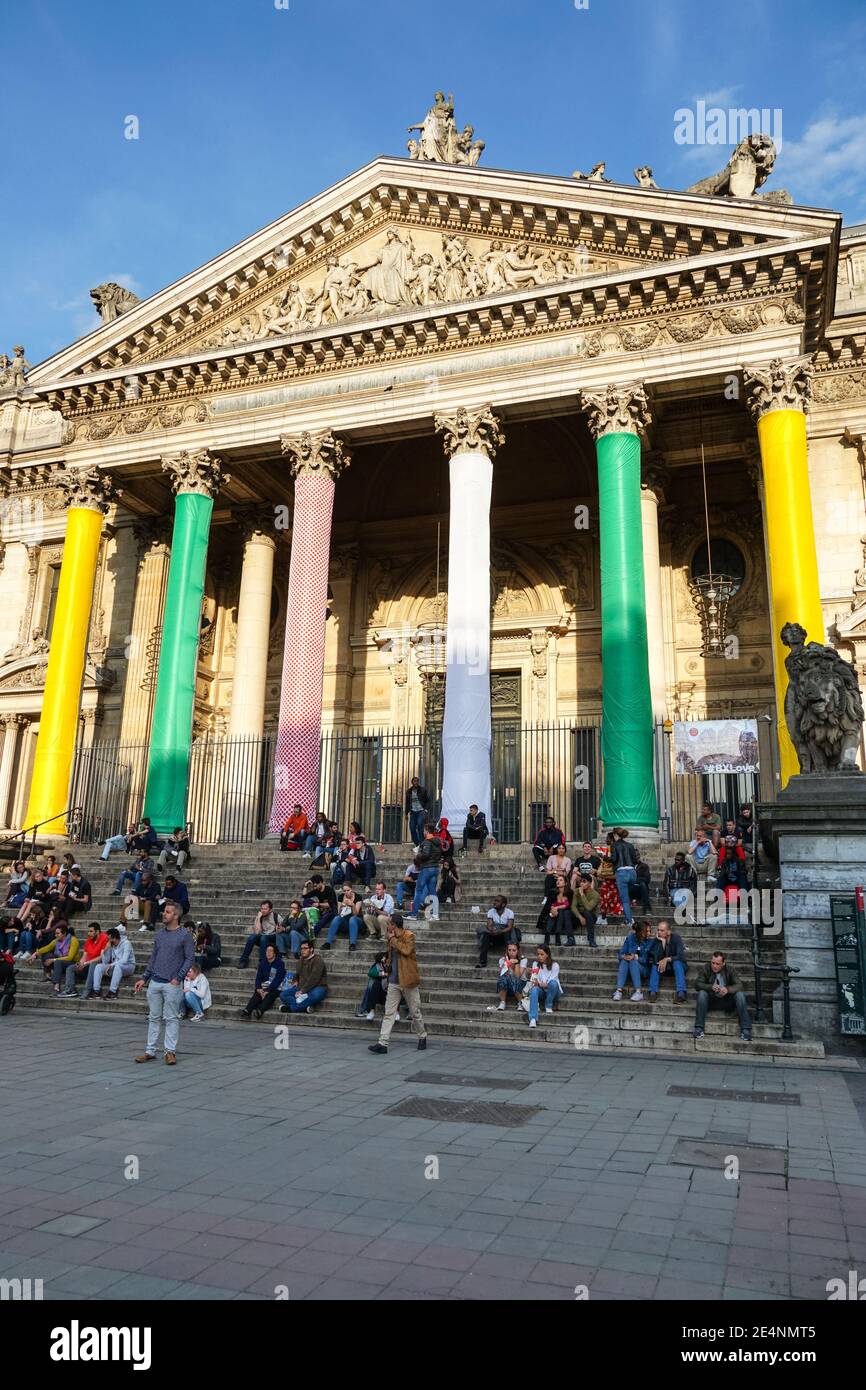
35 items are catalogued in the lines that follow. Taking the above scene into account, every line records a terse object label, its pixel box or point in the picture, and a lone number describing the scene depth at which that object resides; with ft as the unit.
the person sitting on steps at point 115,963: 45.77
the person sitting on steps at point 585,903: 44.80
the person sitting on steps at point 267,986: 40.78
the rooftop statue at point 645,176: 73.56
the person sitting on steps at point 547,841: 55.16
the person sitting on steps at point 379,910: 47.37
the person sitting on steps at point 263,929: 45.78
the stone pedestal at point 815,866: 35.22
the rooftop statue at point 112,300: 82.58
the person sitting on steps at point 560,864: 48.61
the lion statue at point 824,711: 38.37
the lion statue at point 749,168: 66.80
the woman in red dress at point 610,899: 46.55
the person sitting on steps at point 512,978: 39.58
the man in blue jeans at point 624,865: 47.70
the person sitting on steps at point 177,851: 63.10
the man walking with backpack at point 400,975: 33.71
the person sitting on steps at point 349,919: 47.14
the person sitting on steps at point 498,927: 43.75
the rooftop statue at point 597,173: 69.11
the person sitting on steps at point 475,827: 59.21
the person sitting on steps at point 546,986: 38.63
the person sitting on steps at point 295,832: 63.62
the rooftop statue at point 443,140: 75.05
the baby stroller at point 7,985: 42.80
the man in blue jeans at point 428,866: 50.31
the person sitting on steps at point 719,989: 35.22
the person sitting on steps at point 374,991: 39.78
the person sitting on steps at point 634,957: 38.93
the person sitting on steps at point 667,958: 38.58
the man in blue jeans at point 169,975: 31.65
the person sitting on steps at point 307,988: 41.22
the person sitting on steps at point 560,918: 44.62
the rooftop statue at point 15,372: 108.27
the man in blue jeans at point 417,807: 61.52
